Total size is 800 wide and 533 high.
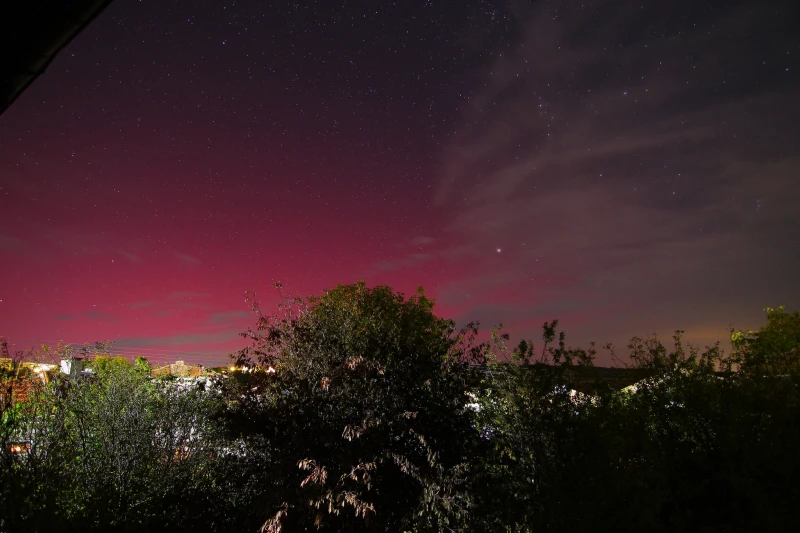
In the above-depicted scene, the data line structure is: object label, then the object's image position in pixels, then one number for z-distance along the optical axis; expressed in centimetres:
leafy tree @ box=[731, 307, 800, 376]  757
